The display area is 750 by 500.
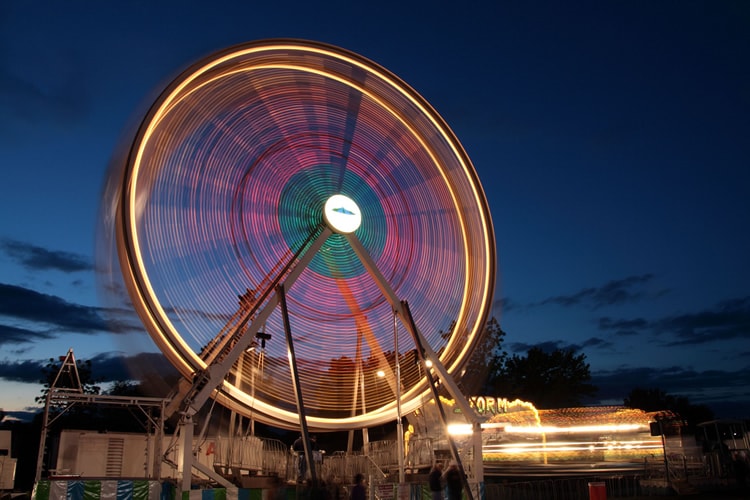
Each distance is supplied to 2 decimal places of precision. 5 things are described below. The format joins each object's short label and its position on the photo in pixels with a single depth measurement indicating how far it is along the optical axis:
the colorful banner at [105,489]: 14.41
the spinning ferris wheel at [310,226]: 15.85
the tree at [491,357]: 49.47
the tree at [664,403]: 83.74
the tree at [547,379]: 59.78
